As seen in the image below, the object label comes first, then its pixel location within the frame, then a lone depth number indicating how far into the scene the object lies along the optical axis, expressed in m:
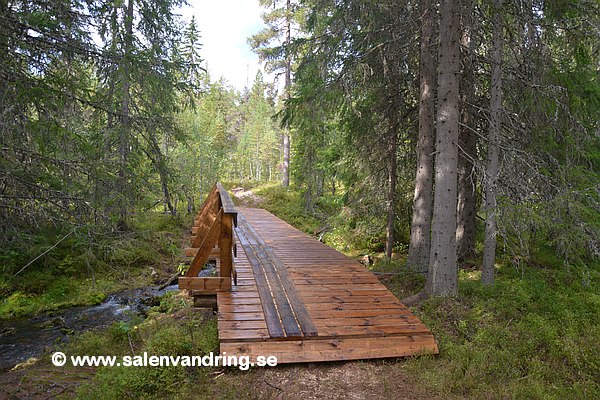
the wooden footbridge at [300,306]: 4.52
